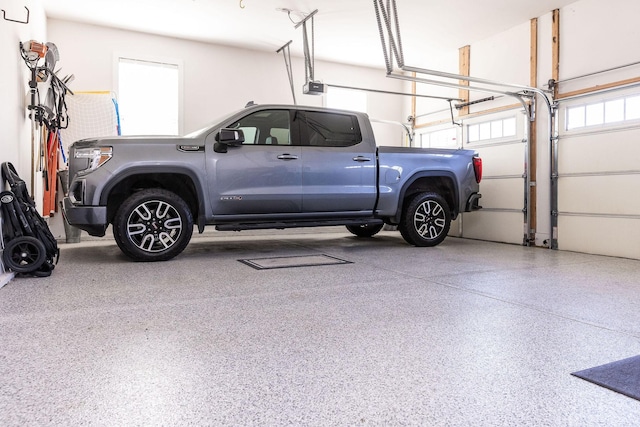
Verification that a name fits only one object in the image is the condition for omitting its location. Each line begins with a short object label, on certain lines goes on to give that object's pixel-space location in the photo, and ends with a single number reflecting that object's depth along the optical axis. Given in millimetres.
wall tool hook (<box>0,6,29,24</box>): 3793
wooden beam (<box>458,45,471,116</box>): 7648
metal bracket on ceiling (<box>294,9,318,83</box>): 6404
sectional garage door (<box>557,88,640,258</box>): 5305
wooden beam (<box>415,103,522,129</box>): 6797
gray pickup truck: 4285
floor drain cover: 4285
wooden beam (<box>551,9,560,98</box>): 6156
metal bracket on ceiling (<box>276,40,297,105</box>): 7723
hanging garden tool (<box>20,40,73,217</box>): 4816
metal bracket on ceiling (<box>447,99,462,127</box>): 7668
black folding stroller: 3469
